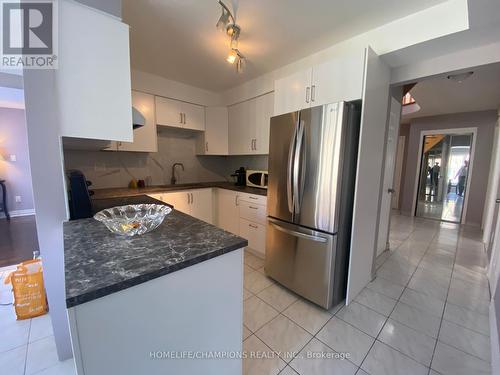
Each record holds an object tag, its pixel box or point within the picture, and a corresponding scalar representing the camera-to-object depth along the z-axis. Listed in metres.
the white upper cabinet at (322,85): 1.65
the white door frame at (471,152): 4.28
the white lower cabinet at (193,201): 2.85
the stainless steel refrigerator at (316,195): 1.68
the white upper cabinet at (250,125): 2.93
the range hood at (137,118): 1.44
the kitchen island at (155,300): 0.64
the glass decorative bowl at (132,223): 1.03
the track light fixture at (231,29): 1.53
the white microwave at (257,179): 2.99
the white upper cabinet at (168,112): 3.00
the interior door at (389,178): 2.62
